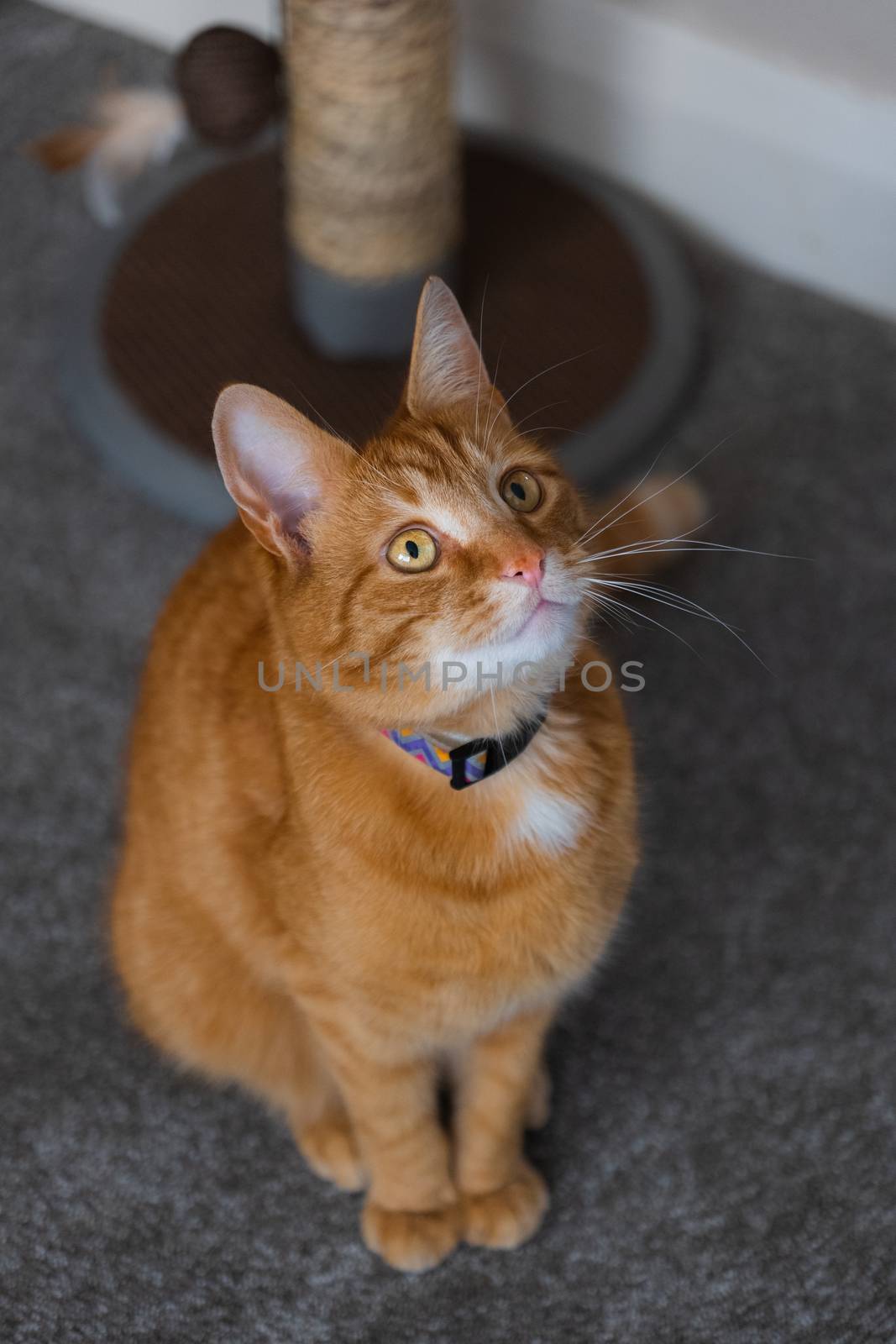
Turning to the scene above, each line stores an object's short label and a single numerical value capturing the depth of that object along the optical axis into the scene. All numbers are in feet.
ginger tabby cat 3.03
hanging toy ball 3.85
